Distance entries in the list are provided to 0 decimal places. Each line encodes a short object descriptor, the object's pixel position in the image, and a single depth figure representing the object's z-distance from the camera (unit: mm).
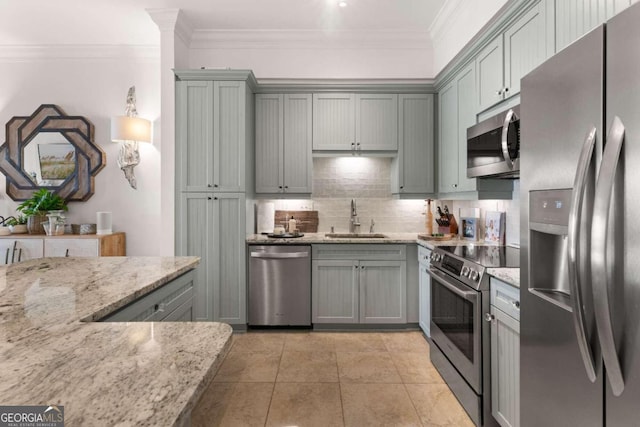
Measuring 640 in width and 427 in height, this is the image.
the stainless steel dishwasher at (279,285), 3443
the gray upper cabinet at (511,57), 1998
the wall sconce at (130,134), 3688
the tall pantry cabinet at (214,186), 3387
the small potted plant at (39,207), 3742
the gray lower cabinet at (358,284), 3459
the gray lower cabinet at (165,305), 1454
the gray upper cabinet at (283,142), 3738
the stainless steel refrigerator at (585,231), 870
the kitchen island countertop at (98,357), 636
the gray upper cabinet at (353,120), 3738
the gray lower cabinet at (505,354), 1669
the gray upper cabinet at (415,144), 3727
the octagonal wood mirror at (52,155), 3971
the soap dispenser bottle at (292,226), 3923
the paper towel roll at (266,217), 4008
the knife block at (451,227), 3652
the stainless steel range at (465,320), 1944
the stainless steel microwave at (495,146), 2043
